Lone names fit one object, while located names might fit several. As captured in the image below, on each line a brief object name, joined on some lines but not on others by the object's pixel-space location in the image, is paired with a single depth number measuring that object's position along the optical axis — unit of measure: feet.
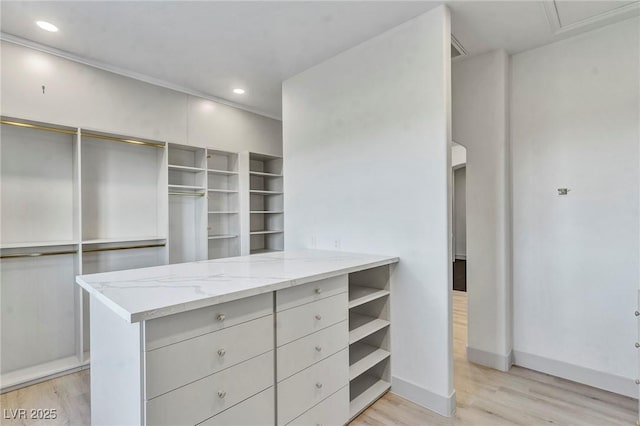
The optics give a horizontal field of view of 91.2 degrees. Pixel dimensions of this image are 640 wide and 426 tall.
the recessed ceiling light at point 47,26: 7.89
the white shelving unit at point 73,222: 8.59
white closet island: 4.06
